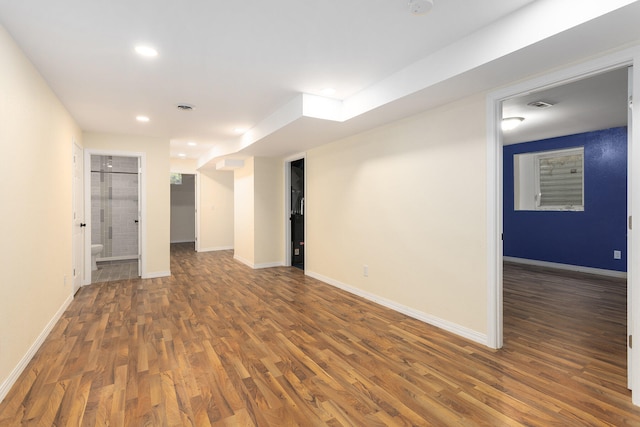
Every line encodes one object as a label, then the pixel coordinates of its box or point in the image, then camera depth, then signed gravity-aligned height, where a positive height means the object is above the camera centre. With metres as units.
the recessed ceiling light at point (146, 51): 2.50 +1.27
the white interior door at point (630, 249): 2.03 -0.24
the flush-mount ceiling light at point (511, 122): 4.57 +1.27
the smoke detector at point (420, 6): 1.94 +1.24
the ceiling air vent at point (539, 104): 3.91 +1.32
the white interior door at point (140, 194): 5.52 +0.30
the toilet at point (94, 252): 6.10 -0.76
